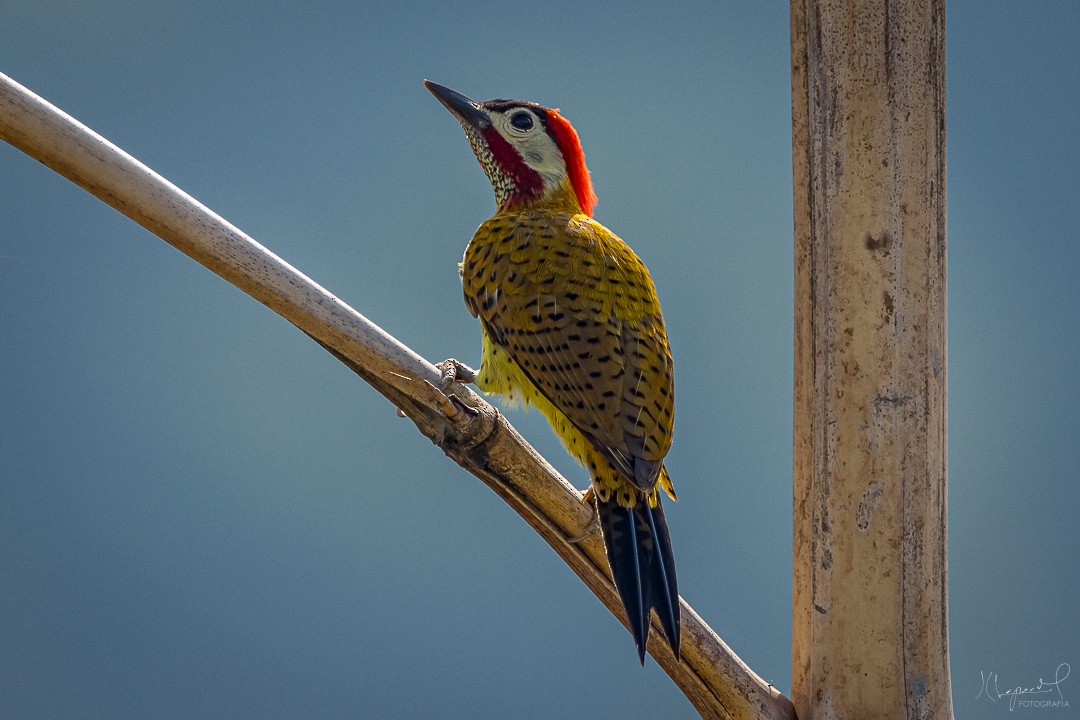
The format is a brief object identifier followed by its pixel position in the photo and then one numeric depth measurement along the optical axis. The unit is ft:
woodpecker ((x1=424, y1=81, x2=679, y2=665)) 16.82
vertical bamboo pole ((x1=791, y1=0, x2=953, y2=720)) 16.76
